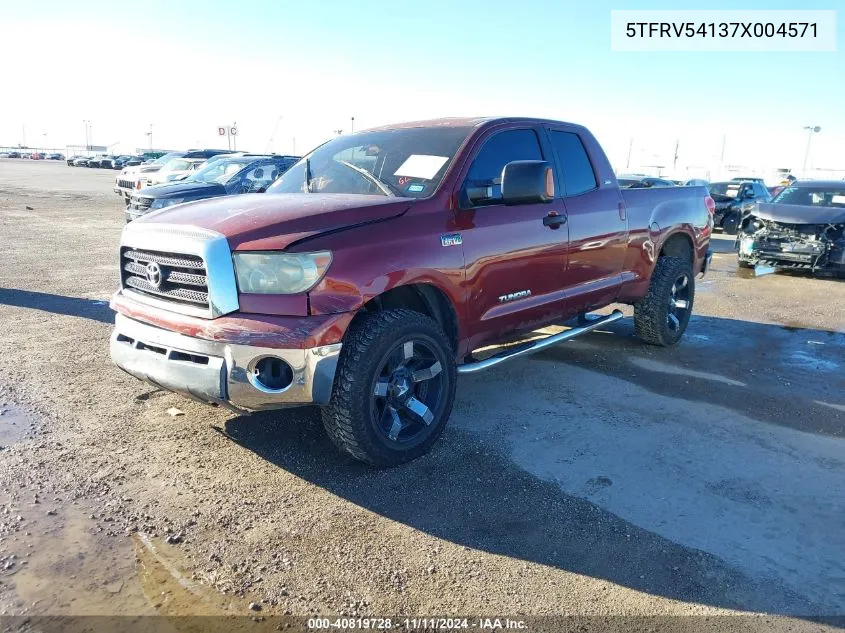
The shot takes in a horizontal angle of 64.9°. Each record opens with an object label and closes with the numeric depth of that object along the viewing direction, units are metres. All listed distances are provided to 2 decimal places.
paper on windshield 4.23
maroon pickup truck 3.34
